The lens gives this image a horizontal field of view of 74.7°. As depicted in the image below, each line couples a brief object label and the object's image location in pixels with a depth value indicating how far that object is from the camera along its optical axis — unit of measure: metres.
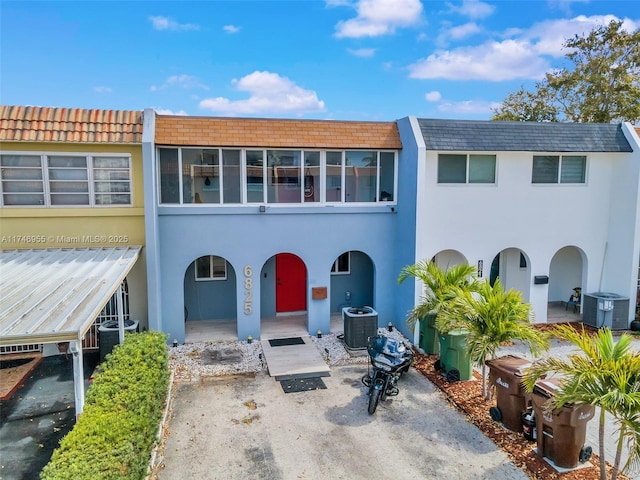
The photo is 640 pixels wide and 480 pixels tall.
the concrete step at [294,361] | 10.35
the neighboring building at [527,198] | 12.62
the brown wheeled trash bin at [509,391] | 7.72
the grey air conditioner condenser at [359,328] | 11.68
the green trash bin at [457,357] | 9.85
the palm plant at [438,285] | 10.17
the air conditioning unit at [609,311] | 13.55
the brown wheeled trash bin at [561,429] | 6.52
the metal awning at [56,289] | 5.63
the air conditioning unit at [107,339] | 10.62
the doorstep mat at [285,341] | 12.09
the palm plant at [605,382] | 5.34
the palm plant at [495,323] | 8.21
